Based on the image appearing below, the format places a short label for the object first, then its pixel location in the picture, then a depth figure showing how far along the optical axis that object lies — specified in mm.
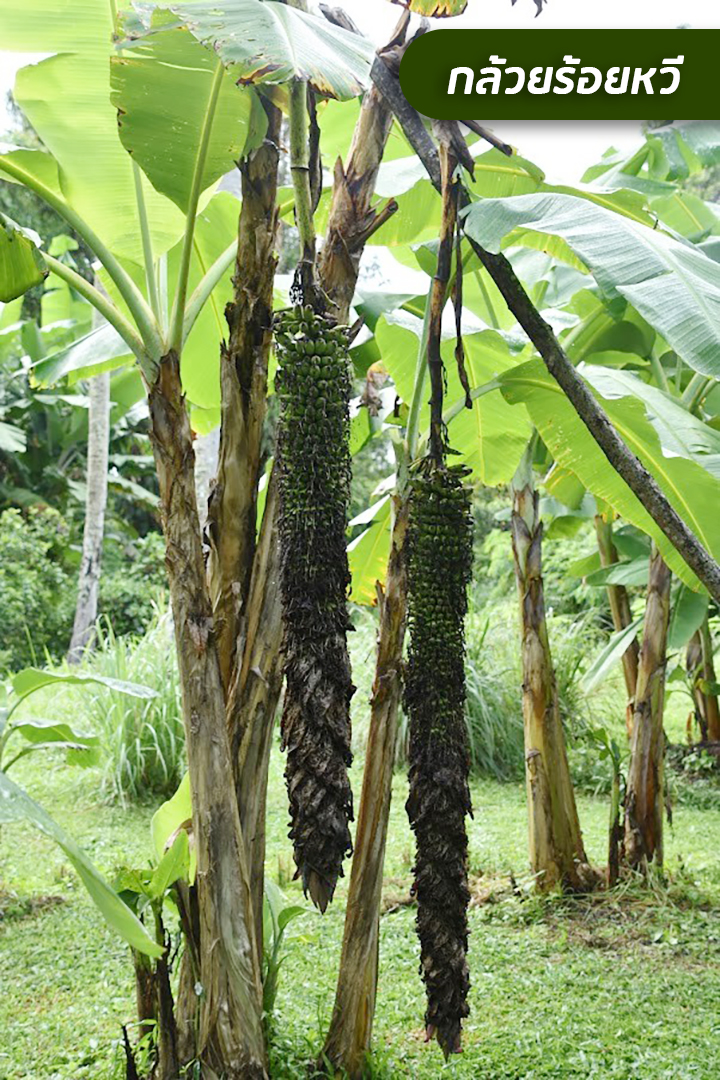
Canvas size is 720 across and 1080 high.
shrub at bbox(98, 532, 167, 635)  9984
